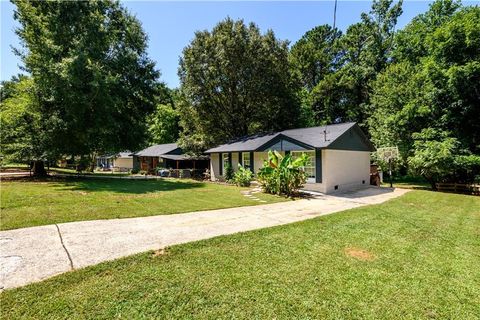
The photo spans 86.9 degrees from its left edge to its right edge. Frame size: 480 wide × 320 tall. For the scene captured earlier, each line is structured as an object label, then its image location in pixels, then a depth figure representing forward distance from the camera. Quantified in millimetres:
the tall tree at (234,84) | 25000
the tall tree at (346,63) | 30203
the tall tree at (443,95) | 16203
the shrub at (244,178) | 17930
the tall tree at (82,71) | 16578
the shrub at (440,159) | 15219
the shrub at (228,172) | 20844
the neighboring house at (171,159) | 28841
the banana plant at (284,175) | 13375
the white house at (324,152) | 14688
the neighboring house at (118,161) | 41547
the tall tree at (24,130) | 17875
